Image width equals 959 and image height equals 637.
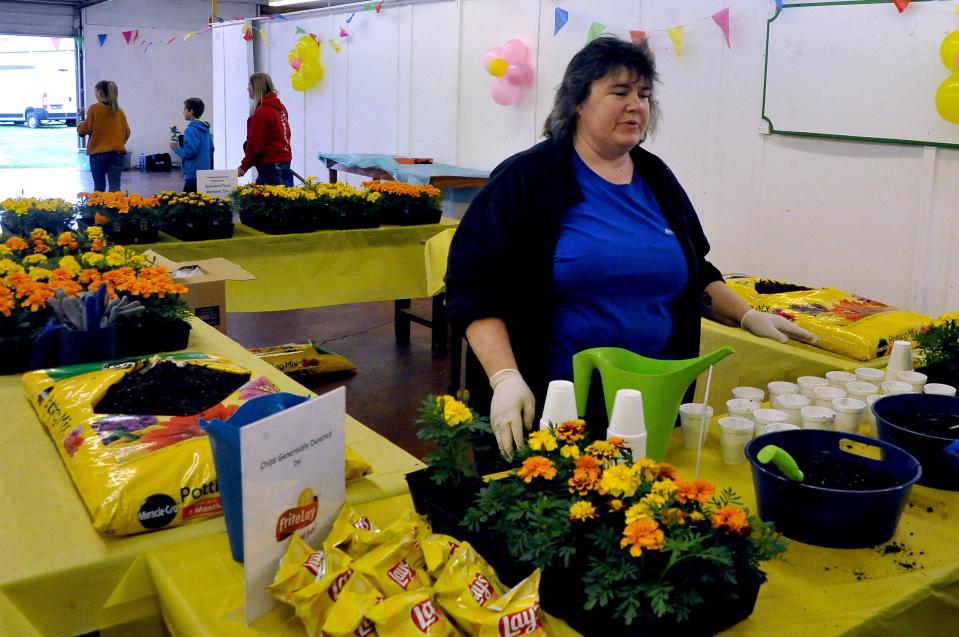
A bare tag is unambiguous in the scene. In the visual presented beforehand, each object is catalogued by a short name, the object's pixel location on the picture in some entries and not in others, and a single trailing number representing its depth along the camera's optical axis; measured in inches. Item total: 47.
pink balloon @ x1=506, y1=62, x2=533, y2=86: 274.8
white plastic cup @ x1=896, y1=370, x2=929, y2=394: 75.1
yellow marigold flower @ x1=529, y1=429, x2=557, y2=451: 48.6
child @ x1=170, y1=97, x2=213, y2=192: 314.0
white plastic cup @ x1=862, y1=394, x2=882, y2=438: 70.5
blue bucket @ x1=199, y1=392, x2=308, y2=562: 45.1
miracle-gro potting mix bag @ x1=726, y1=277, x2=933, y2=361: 111.1
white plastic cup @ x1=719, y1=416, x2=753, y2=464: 64.8
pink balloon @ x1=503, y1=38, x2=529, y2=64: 276.4
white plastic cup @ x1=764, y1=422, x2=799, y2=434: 63.1
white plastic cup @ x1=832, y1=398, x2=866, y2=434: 68.5
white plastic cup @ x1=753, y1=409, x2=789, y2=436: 66.1
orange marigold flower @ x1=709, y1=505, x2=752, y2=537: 41.7
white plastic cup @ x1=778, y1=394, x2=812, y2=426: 68.8
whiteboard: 163.9
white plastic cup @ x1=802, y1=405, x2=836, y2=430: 67.4
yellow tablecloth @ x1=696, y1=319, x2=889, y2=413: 111.5
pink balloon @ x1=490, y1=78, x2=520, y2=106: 280.2
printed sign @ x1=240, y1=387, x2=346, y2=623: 42.8
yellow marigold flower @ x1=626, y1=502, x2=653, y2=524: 40.7
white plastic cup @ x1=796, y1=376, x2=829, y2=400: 73.6
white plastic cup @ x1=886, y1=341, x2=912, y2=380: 79.9
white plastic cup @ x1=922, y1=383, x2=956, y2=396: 72.8
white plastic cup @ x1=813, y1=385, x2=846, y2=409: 71.1
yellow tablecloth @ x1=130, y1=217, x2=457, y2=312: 168.1
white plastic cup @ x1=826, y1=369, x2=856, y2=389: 75.2
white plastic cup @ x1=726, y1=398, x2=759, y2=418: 68.7
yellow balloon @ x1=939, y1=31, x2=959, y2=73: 155.6
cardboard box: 112.9
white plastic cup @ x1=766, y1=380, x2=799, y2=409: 73.4
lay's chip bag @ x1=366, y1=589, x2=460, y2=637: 39.2
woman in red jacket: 276.8
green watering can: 56.6
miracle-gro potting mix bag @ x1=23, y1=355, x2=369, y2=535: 54.7
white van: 682.2
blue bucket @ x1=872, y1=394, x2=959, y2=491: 61.1
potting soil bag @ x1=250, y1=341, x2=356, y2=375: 174.4
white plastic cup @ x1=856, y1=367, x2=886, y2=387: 78.1
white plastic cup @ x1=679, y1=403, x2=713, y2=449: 66.9
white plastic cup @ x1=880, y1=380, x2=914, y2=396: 73.4
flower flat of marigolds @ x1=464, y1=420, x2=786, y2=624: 39.8
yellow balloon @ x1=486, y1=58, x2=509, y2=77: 280.2
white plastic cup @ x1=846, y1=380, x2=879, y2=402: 72.4
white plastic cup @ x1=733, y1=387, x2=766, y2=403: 71.1
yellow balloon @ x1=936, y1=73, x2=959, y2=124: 155.7
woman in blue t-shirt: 72.6
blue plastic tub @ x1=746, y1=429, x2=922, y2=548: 51.5
